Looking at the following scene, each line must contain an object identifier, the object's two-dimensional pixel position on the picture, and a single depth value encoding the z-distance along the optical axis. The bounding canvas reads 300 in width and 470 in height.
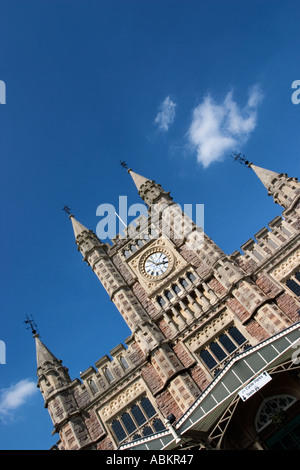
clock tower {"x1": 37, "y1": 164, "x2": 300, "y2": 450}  18.17
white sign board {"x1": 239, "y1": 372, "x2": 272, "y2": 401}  16.94
